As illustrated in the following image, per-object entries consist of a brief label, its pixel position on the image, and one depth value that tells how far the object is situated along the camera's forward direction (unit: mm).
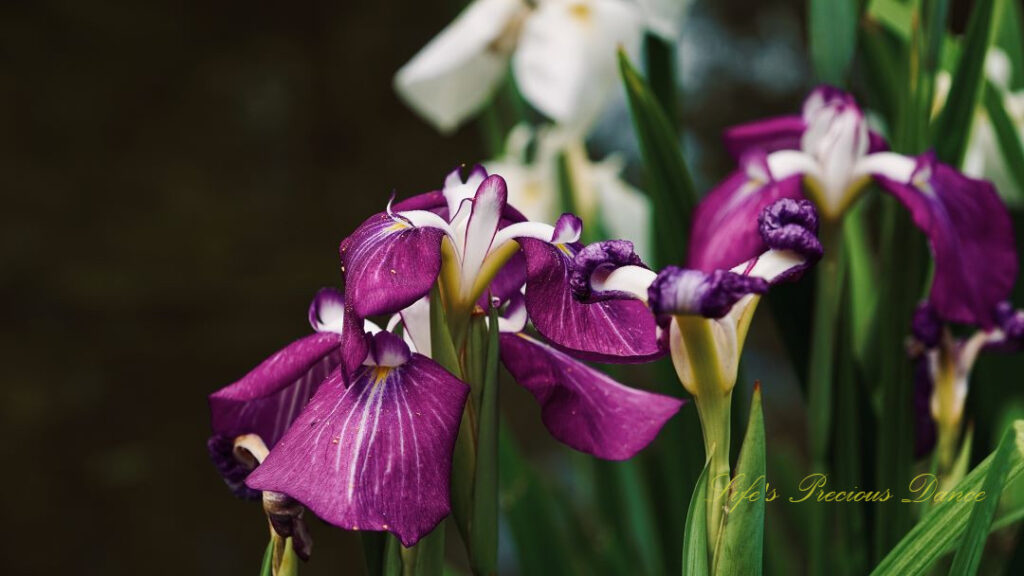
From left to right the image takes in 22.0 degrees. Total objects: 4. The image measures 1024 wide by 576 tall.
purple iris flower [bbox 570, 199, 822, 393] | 845
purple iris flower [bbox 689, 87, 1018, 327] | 1072
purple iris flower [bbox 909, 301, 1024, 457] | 1082
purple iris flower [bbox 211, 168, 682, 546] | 853
